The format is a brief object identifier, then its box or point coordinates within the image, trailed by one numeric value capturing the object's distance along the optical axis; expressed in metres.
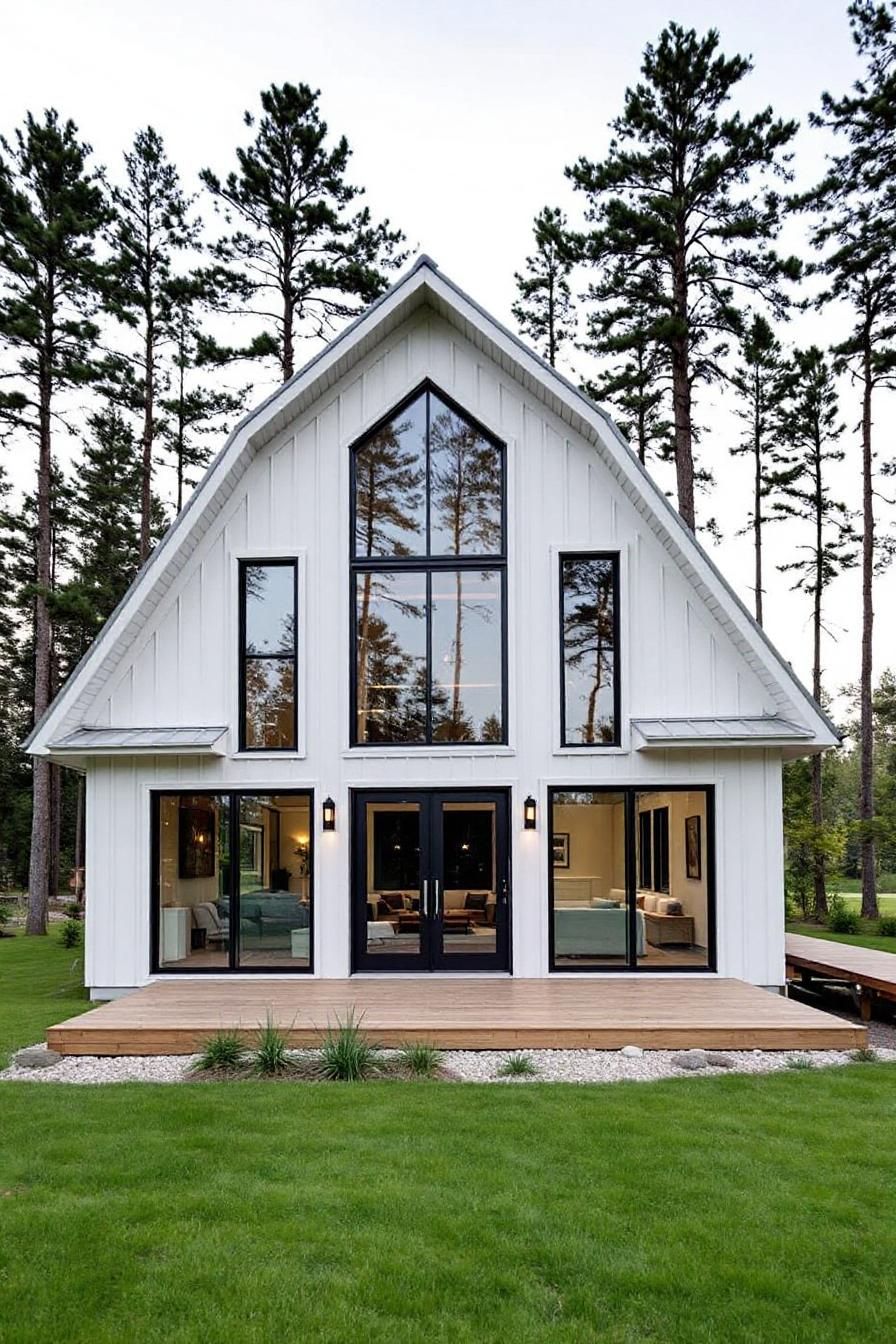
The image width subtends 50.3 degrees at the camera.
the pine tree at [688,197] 15.79
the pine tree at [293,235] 16.98
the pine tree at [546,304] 20.14
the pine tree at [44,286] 17.05
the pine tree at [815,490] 20.95
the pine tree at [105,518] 24.72
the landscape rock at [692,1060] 6.90
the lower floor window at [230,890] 10.16
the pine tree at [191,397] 17.58
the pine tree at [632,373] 17.27
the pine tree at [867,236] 16.61
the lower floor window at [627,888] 10.08
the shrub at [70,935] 15.38
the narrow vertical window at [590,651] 10.35
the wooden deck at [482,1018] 7.45
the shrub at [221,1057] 6.84
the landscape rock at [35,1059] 7.07
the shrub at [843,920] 17.02
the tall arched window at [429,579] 10.42
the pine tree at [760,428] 21.12
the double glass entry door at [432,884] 10.14
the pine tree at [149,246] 18.28
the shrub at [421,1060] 6.70
